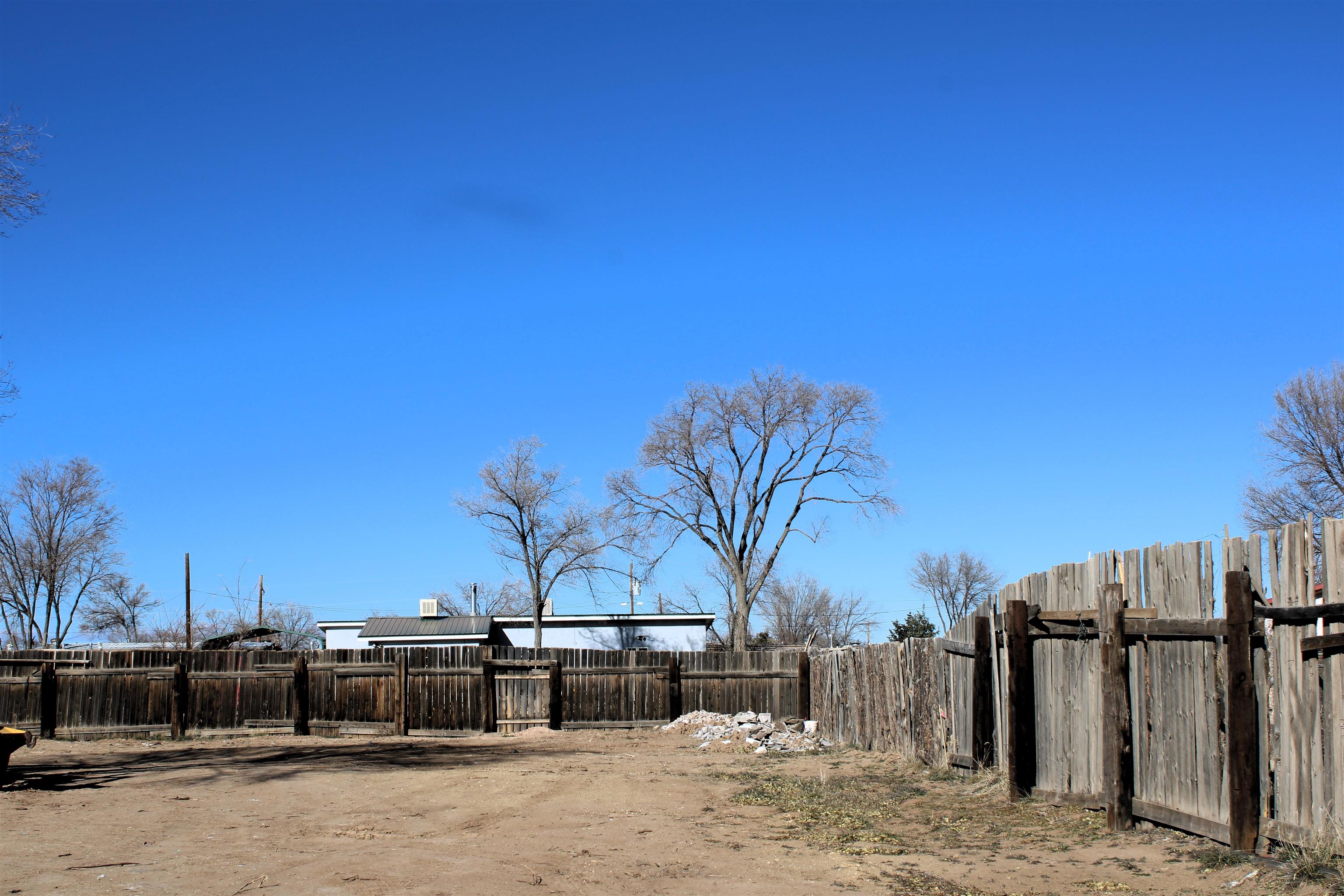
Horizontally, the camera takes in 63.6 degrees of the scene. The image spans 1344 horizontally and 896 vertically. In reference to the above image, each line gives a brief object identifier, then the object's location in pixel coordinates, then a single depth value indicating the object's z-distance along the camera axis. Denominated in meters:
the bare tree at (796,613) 73.50
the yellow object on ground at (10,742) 12.13
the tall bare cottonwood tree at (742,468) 41.81
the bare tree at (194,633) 49.94
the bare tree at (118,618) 58.16
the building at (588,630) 42.19
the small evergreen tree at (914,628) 53.53
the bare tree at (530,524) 40.38
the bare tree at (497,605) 68.94
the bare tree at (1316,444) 32.78
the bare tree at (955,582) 72.69
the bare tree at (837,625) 68.62
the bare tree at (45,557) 46.75
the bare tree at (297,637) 47.22
